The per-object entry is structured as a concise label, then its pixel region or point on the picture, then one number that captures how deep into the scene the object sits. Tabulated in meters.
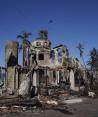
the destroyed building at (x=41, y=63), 15.92
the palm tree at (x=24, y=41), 22.99
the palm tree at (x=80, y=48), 27.38
